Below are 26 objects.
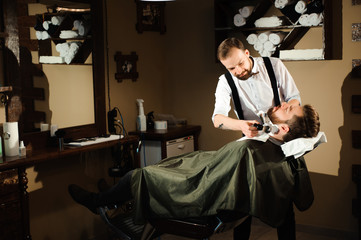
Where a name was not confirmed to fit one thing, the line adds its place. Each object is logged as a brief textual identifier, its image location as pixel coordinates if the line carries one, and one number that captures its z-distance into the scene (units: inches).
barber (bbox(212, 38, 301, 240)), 109.0
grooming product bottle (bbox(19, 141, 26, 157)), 114.4
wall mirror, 124.1
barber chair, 91.7
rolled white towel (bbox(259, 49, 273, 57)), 152.4
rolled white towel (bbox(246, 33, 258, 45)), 153.4
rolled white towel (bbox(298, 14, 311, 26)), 143.2
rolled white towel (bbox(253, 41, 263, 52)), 152.9
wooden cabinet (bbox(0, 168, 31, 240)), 105.3
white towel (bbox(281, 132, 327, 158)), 94.3
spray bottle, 162.7
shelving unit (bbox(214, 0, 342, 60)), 141.1
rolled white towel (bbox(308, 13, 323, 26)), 141.8
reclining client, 92.1
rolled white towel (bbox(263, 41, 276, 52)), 151.0
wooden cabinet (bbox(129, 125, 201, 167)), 156.6
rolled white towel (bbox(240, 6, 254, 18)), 152.8
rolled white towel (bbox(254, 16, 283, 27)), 148.6
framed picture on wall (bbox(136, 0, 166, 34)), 166.2
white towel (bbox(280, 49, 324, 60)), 142.9
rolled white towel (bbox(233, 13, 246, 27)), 154.9
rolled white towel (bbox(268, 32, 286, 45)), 148.6
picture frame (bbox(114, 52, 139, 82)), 156.6
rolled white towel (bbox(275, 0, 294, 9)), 144.3
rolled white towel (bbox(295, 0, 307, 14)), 142.5
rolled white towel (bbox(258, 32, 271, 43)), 151.6
